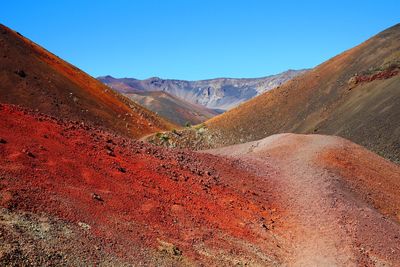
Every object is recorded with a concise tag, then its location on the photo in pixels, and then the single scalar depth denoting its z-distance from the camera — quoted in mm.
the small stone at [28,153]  13070
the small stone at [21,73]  42078
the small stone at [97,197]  12521
